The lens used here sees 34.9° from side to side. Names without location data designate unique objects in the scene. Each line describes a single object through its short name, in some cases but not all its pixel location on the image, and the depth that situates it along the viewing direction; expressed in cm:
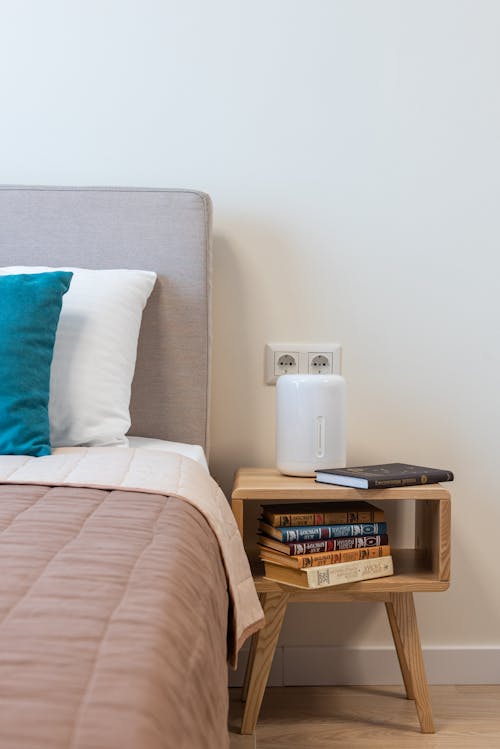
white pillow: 147
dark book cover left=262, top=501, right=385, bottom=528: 154
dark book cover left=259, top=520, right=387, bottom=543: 152
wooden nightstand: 149
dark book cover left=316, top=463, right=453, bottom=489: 147
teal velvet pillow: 132
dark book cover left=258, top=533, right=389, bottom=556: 151
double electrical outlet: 182
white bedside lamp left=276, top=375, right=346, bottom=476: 160
